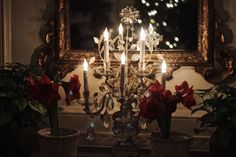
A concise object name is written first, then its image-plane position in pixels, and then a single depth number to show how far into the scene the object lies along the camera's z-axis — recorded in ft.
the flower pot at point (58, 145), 7.70
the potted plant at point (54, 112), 7.53
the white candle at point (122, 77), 7.86
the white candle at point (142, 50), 8.38
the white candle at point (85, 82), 8.13
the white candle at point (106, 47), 8.58
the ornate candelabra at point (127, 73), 8.20
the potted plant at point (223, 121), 7.50
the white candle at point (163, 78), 7.92
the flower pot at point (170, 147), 7.55
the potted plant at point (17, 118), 8.03
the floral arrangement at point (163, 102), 7.61
